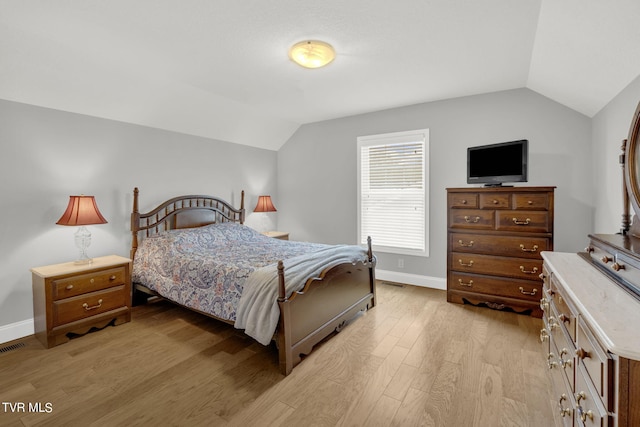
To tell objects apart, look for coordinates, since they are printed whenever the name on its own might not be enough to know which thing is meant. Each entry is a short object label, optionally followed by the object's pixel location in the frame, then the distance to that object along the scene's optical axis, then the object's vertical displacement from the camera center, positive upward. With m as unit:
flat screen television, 3.20 +0.48
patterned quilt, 2.64 -0.53
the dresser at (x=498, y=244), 3.13 -0.41
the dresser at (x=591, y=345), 0.88 -0.51
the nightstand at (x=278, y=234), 5.08 -0.46
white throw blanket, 2.24 -0.66
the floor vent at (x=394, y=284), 4.31 -1.12
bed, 2.30 -0.61
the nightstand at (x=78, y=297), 2.64 -0.83
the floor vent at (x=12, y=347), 2.63 -1.23
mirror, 1.69 +0.22
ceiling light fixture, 2.50 +1.31
